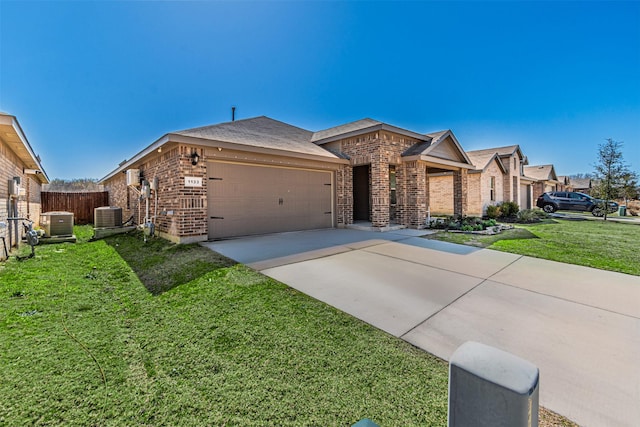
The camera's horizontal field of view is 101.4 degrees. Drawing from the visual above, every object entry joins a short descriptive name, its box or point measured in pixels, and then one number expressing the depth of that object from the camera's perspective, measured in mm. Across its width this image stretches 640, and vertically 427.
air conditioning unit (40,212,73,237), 8422
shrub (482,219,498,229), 10211
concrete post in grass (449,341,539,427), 987
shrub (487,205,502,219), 15125
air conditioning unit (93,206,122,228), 9539
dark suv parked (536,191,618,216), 17656
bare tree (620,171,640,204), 16895
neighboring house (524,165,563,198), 27109
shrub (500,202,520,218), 15680
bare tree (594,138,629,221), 16531
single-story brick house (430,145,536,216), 16219
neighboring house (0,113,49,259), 5688
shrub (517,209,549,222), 13938
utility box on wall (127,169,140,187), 9344
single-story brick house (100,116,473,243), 7148
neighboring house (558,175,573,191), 32725
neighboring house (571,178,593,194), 40350
